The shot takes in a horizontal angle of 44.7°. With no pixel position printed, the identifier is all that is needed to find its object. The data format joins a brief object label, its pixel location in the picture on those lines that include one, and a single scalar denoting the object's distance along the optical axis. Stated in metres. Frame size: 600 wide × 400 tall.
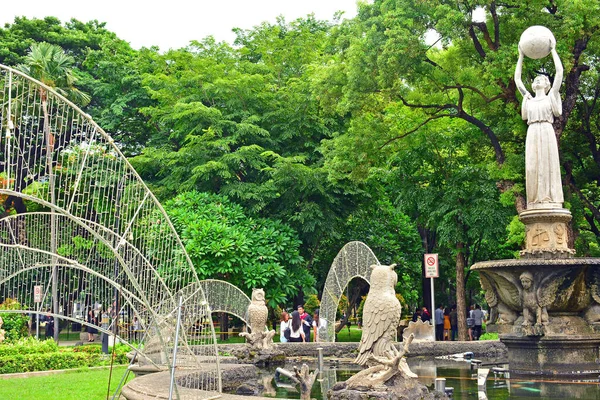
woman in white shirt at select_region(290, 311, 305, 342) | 20.89
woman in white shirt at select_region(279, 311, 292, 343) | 21.12
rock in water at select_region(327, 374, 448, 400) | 9.41
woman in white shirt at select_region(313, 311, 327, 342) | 20.90
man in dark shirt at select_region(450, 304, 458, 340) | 28.70
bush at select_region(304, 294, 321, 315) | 35.71
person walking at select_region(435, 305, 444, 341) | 25.59
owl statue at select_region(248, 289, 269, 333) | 16.59
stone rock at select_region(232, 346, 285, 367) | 16.09
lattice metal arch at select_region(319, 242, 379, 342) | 20.22
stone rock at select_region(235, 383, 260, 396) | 11.12
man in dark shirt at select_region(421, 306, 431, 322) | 26.50
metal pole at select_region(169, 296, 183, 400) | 7.96
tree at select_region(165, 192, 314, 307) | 22.91
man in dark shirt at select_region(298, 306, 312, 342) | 22.23
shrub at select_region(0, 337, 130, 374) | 17.58
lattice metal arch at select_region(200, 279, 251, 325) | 19.55
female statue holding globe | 13.74
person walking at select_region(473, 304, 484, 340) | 26.44
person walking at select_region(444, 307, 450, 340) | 27.28
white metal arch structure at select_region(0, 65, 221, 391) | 8.41
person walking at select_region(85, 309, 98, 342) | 25.38
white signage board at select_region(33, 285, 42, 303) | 15.43
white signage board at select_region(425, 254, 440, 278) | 19.72
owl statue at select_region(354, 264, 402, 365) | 10.67
